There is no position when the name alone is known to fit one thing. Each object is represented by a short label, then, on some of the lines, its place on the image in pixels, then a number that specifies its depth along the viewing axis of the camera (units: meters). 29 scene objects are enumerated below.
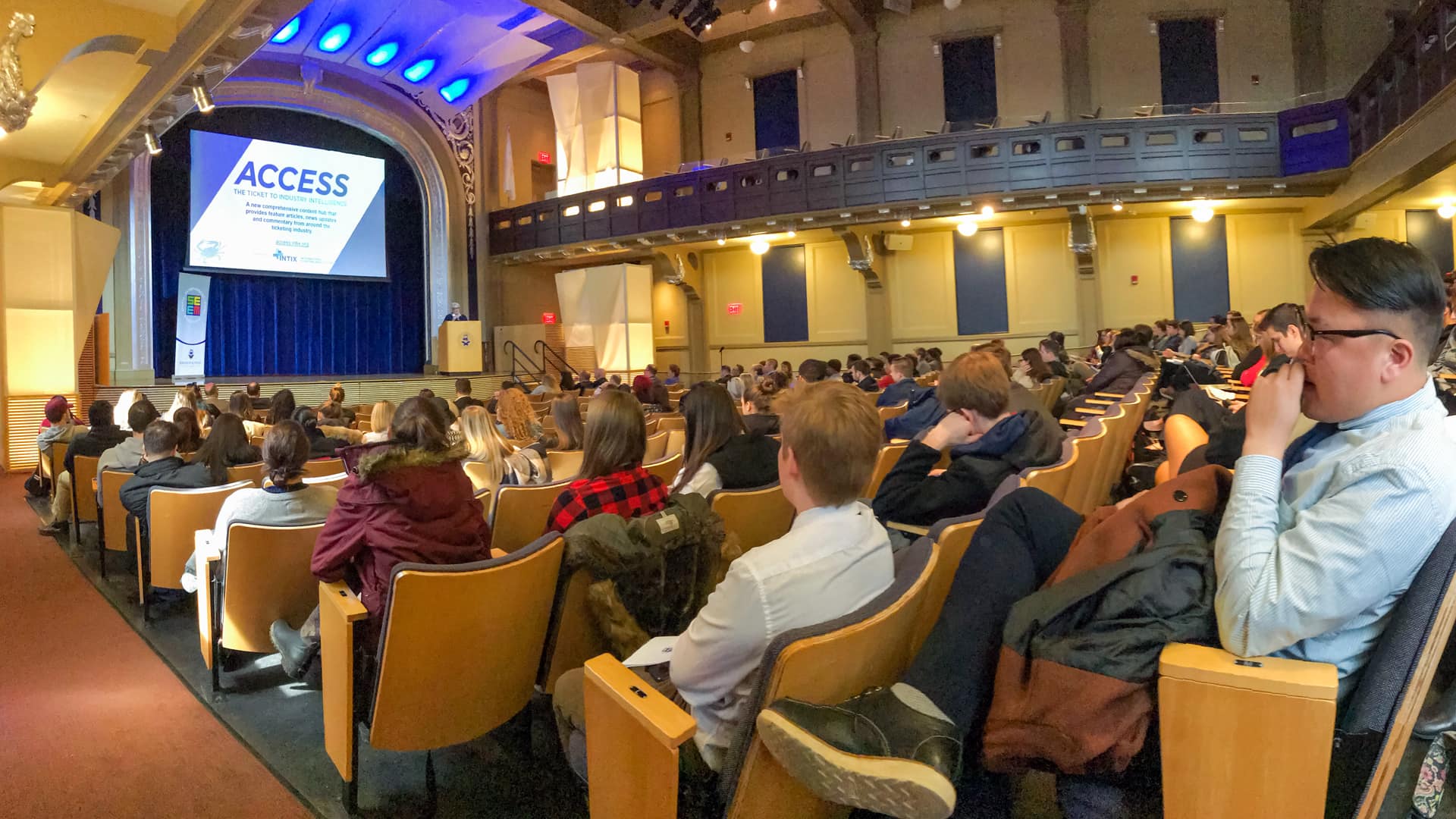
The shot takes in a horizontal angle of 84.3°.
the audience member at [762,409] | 3.93
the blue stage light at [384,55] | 12.77
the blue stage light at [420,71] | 13.29
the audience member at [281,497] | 2.53
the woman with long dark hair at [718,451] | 2.70
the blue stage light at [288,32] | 11.38
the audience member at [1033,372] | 6.08
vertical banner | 11.89
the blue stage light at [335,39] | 12.13
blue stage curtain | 12.01
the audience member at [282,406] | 4.70
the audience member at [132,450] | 4.12
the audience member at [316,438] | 4.58
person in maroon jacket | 2.02
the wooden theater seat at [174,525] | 3.10
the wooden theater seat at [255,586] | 2.45
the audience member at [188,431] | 3.78
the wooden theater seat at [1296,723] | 1.00
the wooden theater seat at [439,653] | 1.75
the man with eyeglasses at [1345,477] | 1.02
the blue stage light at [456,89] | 13.84
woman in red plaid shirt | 2.22
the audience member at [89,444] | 4.88
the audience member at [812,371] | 6.04
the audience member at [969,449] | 2.25
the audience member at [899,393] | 6.07
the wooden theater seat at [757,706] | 1.12
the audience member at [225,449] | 3.71
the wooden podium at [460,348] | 13.58
